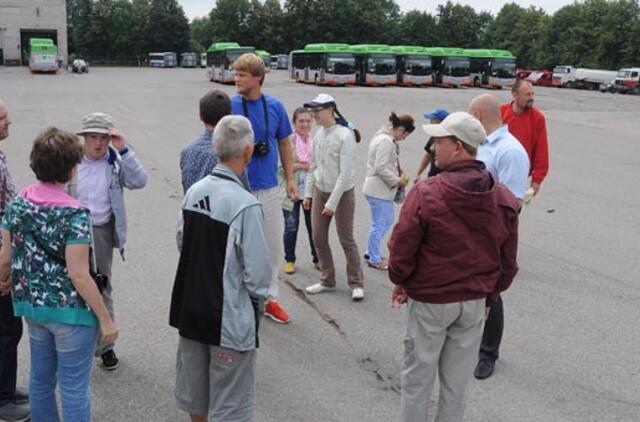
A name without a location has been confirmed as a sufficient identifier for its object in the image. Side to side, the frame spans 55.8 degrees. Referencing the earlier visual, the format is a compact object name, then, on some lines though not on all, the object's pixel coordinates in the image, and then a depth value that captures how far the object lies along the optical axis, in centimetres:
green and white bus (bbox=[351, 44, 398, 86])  4762
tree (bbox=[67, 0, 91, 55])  8875
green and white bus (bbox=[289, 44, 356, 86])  4569
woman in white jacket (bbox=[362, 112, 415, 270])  638
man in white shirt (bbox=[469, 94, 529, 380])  451
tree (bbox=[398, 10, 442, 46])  9319
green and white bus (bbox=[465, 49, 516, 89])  5091
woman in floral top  293
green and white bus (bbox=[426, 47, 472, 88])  5028
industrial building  6988
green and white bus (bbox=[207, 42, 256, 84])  4438
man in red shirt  584
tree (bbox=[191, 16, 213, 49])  10081
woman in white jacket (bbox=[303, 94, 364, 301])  562
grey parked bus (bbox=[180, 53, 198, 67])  8362
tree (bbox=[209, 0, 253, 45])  9469
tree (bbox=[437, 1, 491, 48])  9356
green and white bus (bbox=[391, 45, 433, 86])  4997
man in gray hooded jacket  302
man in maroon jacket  308
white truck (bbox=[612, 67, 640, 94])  5625
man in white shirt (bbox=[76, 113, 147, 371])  409
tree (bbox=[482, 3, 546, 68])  8238
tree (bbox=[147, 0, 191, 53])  8931
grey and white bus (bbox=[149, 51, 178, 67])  8200
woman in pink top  642
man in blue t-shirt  477
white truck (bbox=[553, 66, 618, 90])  5962
